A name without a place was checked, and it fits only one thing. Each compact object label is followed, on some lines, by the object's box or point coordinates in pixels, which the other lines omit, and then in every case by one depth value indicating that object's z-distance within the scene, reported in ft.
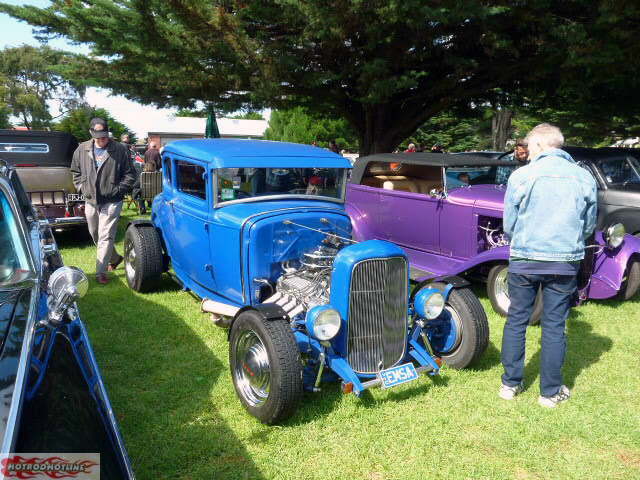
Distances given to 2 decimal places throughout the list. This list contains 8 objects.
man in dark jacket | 19.15
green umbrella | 39.29
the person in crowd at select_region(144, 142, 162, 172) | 36.88
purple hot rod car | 17.98
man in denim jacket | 11.09
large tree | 26.30
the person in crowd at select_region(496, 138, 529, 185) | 23.07
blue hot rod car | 11.10
